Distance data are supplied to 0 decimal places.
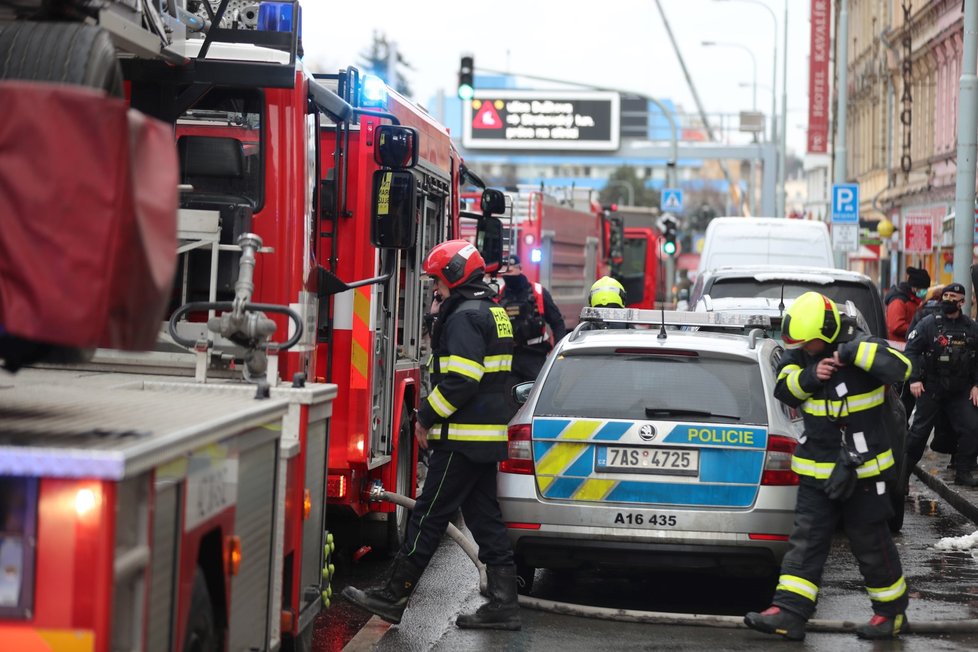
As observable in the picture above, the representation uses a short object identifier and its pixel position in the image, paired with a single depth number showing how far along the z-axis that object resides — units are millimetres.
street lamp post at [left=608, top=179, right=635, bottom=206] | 118125
